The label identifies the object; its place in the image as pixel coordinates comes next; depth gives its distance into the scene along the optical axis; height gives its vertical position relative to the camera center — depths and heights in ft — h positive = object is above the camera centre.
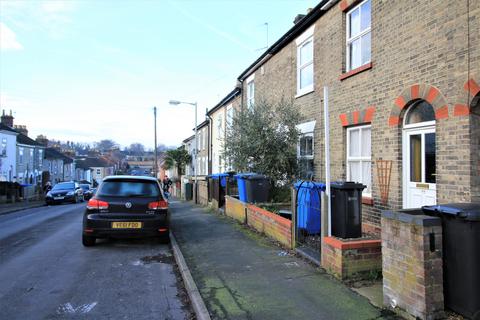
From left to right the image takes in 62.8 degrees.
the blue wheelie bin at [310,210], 23.29 -2.24
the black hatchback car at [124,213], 25.80 -2.74
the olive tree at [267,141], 34.88 +2.78
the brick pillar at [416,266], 12.27 -3.03
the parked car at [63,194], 82.58 -4.63
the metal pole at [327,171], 18.21 +0.06
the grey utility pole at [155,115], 145.27 +21.43
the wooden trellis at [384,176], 24.17 -0.22
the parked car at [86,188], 112.37 -4.77
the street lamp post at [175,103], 73.78 +13.08
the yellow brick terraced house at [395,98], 18.62 +4.51
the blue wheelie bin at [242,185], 34.93 -1.17
